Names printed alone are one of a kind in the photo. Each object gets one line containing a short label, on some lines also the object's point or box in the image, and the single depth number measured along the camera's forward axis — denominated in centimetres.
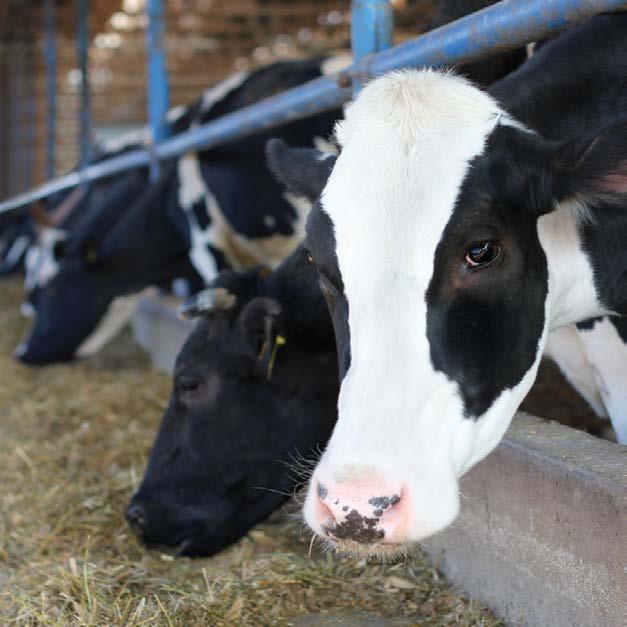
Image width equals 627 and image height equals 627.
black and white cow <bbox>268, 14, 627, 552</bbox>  171
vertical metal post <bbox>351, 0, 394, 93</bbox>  318
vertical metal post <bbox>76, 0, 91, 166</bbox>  892
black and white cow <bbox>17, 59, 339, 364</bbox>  523
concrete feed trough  207
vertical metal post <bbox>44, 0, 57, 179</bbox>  1061
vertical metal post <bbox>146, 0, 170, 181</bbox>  606
